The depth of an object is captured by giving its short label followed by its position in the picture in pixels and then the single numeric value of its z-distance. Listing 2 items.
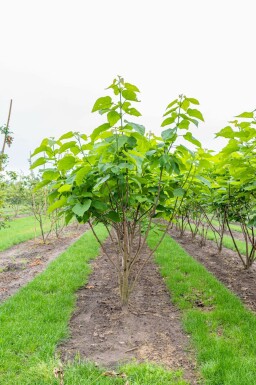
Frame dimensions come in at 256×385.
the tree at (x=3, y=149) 7.67
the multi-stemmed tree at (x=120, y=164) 2.97
